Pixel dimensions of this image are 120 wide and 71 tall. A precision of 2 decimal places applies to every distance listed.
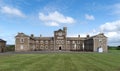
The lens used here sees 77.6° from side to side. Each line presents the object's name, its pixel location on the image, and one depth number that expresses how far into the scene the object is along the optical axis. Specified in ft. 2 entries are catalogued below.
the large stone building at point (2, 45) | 91.05
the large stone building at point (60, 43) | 99.49
